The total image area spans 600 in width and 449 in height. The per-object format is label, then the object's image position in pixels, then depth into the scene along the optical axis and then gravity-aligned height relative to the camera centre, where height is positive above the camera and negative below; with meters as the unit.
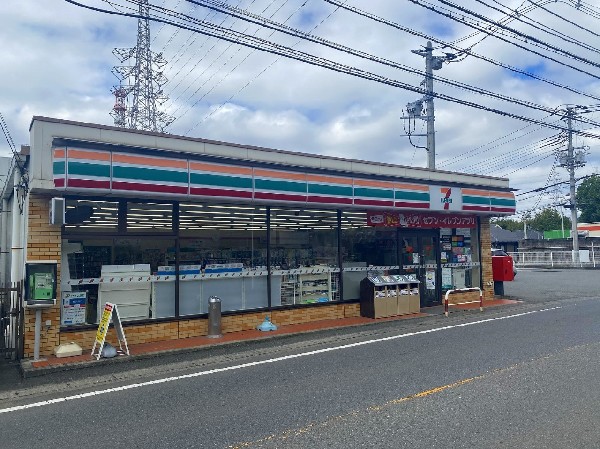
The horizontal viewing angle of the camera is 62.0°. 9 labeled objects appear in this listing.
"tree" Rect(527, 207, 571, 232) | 89.81 +6.68
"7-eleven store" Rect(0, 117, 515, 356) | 8.99 +0.76
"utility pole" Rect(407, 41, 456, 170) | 19.83 +6.58
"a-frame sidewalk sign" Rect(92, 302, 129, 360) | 8.72 -1.11
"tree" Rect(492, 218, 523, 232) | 98.11 +6.82
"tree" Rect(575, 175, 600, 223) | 74.50 +8.78
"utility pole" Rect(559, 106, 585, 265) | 42.16 +8.23
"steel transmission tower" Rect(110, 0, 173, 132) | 55.38 +20.03
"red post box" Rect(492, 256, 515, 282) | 17.25 -0.35
